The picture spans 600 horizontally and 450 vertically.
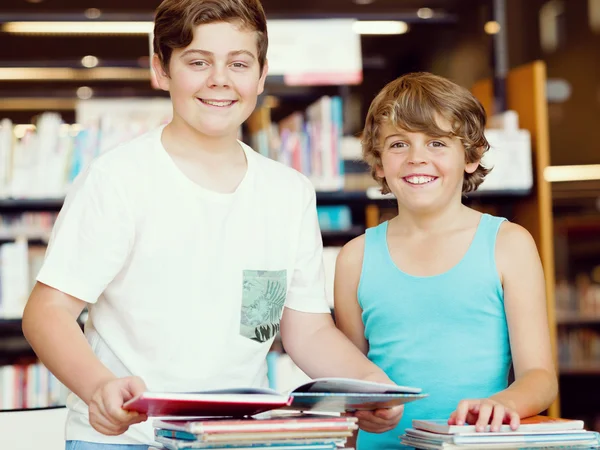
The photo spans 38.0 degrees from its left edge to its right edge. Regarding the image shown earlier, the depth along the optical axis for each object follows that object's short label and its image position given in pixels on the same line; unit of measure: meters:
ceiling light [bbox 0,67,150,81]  6.69
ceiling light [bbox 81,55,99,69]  4.01
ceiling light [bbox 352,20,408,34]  6.43
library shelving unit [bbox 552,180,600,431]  5.28
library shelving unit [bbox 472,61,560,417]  3.60
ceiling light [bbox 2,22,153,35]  5.73
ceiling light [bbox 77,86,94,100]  6.41
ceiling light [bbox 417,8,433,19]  4.43
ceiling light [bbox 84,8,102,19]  4.01
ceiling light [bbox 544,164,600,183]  5.83
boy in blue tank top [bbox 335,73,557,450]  1.51
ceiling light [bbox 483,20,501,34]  4.32
